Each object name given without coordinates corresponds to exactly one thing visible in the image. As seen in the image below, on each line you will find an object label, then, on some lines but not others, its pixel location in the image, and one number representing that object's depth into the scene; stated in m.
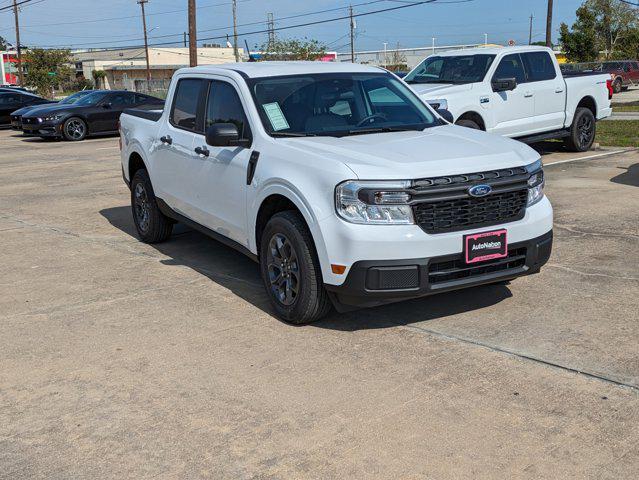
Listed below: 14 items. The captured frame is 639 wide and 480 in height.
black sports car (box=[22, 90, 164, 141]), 21.56
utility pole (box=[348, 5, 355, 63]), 83.15
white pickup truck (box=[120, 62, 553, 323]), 4.88
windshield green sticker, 5.88
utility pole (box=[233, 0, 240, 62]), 81.12
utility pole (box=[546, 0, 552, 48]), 35.69
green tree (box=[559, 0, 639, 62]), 58.06
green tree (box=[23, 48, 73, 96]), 61.72
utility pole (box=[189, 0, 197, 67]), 27.84
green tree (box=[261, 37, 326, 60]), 54.72
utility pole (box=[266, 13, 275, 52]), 56.18
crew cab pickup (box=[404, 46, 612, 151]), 12.11
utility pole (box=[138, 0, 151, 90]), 70.72
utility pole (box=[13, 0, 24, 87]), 55.84
